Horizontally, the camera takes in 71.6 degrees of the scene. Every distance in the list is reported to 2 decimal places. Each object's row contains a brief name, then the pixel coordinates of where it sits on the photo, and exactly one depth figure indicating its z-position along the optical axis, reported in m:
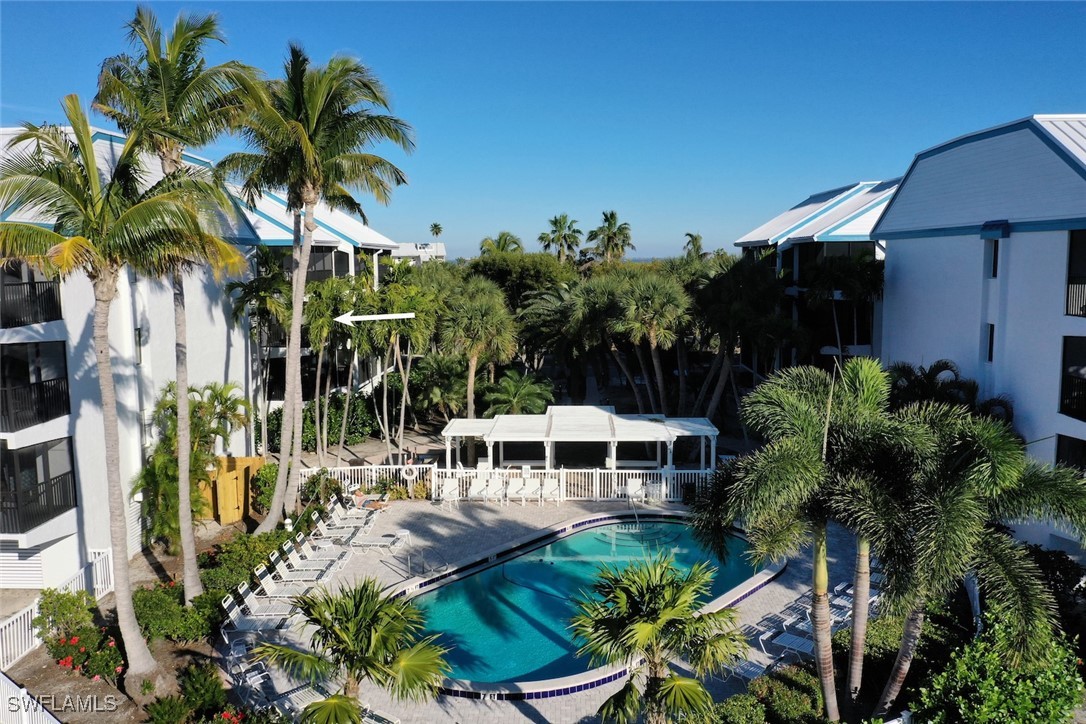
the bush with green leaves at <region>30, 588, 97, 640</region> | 12.98
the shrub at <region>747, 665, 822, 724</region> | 10.95
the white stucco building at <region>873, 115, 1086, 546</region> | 15.73
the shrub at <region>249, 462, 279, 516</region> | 19.61
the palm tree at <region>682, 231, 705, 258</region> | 67.62
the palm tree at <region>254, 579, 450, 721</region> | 8.89
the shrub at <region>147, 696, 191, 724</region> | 10.53
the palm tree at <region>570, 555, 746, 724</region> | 9.01
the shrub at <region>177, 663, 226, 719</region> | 11.05
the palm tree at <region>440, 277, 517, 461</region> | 24.52
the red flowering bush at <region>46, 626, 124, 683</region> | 12.10
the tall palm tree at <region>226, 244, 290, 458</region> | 20.42
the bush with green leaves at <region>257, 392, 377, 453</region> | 26.50
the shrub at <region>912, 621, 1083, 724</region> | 9.66
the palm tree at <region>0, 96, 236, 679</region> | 10.35
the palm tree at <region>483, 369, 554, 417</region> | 25.33
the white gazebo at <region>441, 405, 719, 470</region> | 21.72
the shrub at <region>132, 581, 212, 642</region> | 13.12
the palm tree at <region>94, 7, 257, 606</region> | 13.64
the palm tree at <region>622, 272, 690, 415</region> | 24.83
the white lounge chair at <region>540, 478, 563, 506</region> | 21.67
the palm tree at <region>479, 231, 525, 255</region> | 55.81
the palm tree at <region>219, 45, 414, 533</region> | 15.94
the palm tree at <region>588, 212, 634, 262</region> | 65.62
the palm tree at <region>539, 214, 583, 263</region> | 65.88
